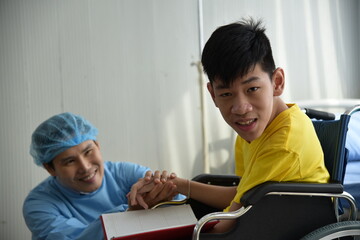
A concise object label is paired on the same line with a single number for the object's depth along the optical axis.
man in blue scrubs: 1.78
